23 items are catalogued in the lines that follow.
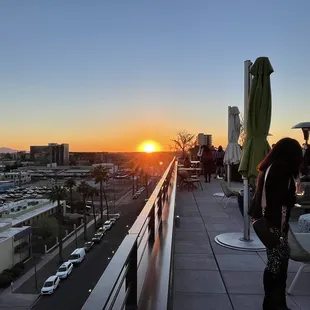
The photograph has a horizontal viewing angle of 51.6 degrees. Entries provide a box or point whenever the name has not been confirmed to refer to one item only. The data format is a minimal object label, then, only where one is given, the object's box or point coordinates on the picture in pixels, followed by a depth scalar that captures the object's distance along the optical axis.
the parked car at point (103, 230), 31.07
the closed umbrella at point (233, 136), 8.67
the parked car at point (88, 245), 27.38
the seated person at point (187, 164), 15.07
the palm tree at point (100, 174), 41.04
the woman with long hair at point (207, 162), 12.86
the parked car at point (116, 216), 36.97
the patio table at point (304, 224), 3.47
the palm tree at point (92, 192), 41.94
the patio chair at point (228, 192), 6.40
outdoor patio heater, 7.78
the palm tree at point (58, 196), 38.94
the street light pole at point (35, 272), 21.12
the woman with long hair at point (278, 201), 2.15
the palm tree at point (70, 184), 43.69
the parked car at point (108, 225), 32.88
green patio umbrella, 3.84
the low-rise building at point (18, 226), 25.32
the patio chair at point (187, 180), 10.48
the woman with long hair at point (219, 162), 14.20
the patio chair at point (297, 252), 2.60
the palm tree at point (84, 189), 42.12
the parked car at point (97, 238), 28.85
